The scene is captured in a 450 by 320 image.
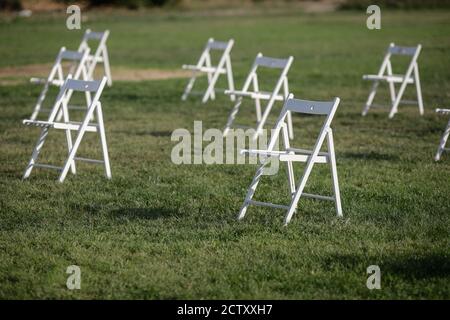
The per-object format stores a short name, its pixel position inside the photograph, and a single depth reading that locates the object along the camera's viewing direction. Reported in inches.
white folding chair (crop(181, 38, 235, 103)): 692.1
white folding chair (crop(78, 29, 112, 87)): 705.0
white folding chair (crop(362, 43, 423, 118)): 616.1
